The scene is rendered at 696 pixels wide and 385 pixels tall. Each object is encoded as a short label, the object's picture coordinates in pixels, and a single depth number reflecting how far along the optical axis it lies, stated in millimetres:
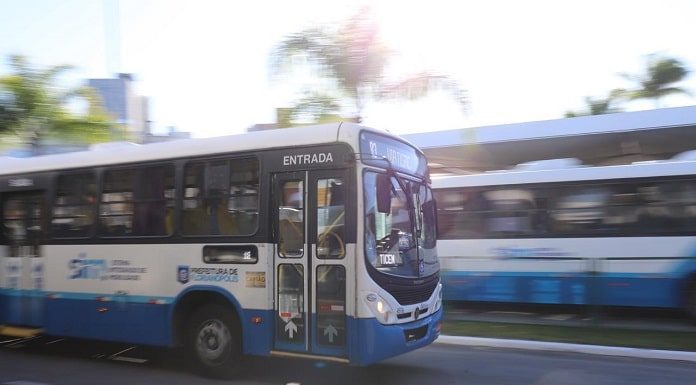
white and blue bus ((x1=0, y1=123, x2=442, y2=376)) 6527
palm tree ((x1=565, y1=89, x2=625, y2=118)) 35469
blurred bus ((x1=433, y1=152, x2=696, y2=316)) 10938
